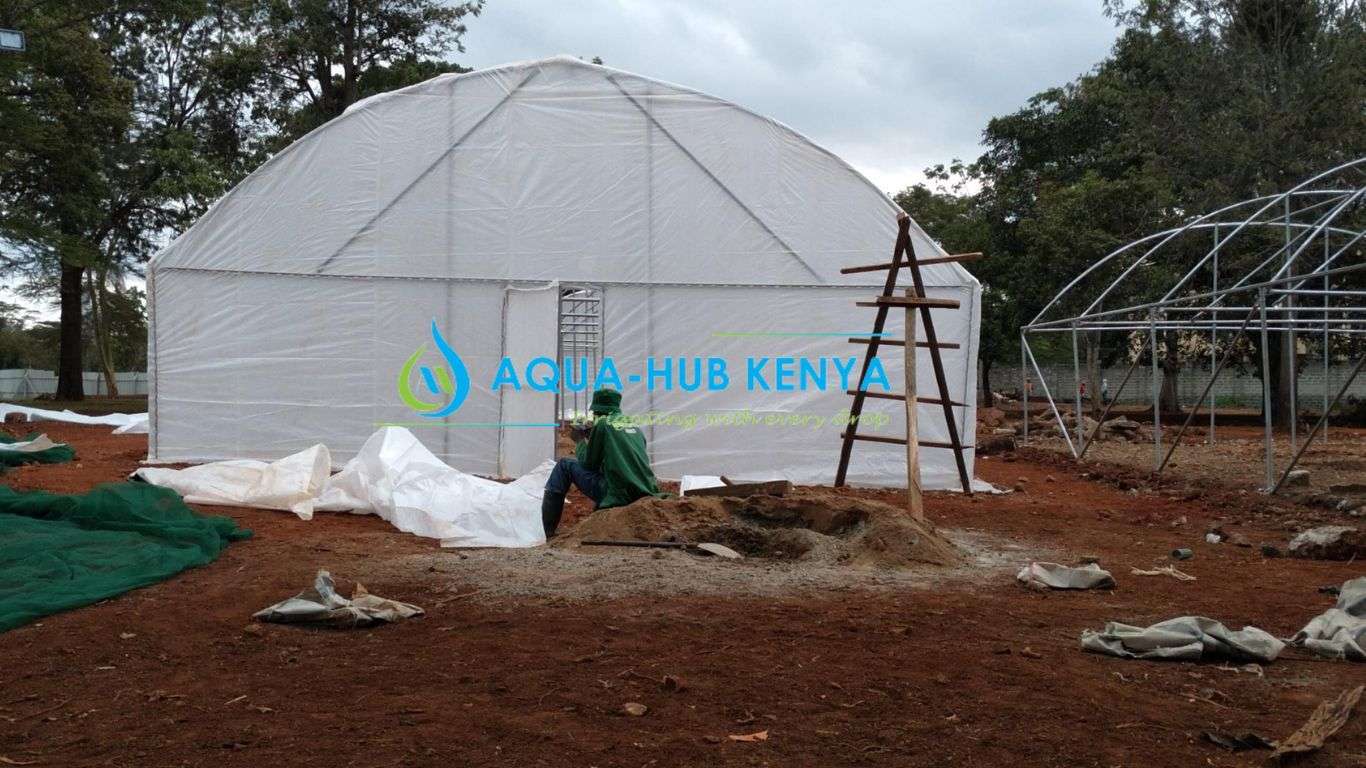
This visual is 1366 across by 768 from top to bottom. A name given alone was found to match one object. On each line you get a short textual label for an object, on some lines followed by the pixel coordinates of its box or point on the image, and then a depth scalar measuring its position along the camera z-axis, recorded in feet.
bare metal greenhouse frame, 36.88
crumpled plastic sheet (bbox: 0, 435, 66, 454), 43.55
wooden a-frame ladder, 31.22
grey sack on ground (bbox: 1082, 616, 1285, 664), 15.83
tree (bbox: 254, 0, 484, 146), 84.99
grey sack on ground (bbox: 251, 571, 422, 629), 17.46
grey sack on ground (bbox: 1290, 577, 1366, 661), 16.03
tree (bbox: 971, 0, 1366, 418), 69.05
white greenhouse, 39.70
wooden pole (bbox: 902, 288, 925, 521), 29.07
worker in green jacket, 26.55
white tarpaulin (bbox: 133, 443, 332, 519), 31.55
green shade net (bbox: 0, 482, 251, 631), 19.15
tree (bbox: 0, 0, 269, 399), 73.87
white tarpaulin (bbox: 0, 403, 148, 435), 68.53
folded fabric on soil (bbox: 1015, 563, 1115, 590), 21.18
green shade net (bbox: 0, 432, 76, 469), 41.86
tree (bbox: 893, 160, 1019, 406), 99.81
